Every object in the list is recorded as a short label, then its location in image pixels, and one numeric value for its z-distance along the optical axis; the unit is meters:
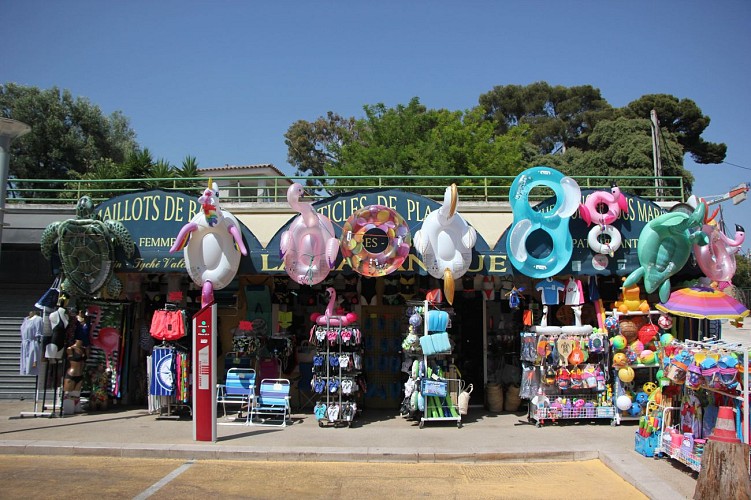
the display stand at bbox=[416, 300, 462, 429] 12.27
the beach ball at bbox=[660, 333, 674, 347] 10.48
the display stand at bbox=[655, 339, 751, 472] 7.88
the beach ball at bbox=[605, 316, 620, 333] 12.90
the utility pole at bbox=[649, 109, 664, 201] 27.54
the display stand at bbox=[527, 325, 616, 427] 12.58
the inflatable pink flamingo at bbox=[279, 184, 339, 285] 12.55
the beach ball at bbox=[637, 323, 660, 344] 12.87
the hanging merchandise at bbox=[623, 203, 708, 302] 12.37
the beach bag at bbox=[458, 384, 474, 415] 12.82
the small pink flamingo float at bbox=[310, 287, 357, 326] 12.67
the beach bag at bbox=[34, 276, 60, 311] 13.02
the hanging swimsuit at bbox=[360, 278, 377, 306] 14.60
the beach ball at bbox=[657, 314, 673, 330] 12.89
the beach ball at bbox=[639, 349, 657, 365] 12.59
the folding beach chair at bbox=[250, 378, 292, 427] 12.80
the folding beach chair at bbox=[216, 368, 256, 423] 13.03
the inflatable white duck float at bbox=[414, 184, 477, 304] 12.55
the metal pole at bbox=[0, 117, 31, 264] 11.44
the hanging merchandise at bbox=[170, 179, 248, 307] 12.69
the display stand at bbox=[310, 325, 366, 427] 12.47
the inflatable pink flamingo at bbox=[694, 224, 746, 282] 12.93
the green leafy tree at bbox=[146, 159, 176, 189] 20.57
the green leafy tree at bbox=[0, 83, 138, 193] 34.88
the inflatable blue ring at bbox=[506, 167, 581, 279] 12.87
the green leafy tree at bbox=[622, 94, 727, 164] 43.88
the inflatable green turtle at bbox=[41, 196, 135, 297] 13.02
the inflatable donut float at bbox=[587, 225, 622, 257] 12.94
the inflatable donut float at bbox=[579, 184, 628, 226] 13.01
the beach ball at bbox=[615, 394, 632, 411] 12.62
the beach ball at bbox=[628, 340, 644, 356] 12.73
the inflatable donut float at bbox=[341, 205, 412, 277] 12.61
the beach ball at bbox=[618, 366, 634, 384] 12.58
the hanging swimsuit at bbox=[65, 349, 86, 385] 13.23
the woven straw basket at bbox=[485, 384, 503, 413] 14.37
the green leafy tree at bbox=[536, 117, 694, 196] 36.19
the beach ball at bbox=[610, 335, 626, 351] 12.75
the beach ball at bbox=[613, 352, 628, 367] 12.60
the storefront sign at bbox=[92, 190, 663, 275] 13.05
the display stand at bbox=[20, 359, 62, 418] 13.14
